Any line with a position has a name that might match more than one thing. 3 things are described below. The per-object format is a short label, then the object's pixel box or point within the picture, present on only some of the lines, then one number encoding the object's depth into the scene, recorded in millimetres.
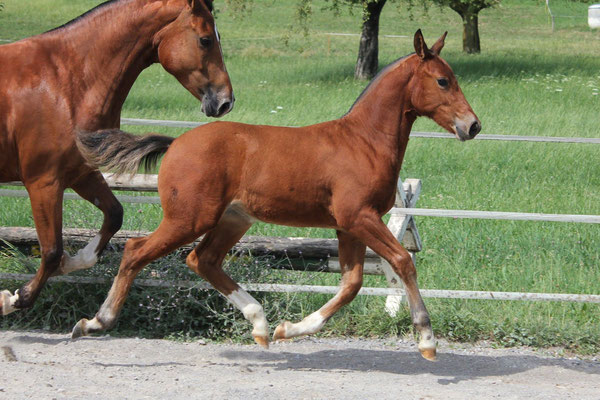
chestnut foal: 8641
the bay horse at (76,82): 9305
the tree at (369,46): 42094
